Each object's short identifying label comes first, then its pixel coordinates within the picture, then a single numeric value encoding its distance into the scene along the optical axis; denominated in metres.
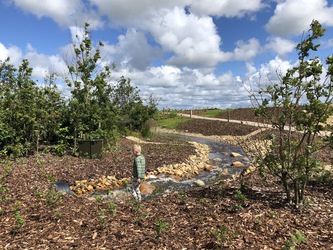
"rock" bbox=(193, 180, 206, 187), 9.74
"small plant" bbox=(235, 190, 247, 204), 5.30
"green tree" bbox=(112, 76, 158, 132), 20.77
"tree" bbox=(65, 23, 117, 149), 12.35
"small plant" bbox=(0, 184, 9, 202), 6.01
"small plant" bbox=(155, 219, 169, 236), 4.21
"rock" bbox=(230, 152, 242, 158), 16.06
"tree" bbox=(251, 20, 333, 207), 5.04
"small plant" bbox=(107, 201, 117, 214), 5.21
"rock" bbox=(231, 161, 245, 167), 13.44
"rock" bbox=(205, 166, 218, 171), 12.53
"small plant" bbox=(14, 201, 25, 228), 4.55
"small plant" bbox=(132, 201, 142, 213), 5.27
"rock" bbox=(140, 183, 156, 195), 8.62
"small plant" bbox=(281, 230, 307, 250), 3.80
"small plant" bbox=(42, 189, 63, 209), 5.52
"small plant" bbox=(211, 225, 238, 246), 3.93
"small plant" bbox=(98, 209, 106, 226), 4.70
